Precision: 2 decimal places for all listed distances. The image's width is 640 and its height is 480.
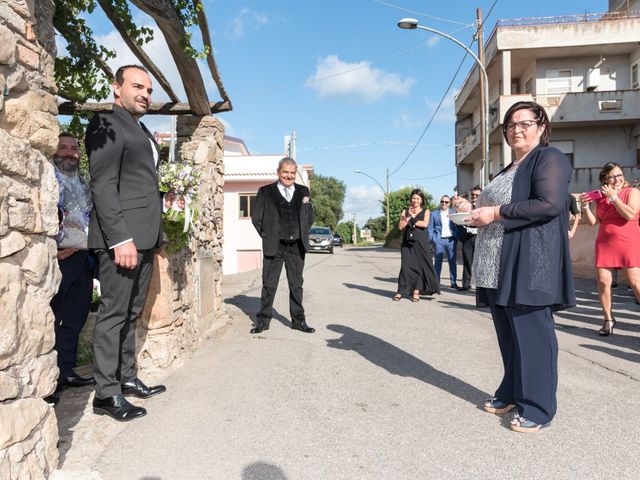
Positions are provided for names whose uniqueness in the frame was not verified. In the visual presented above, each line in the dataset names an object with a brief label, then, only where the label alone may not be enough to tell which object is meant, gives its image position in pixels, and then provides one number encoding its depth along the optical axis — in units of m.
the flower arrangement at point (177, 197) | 4.11
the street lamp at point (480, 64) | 15.94
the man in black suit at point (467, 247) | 9.99
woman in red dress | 5.56
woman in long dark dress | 8.80
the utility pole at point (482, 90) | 16.16
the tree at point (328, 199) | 67.25
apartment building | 21.20
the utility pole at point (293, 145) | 37.63
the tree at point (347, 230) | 92.62
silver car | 30.30
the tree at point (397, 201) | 76.44
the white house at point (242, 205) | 28.62
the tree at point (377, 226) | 93.86
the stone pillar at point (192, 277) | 4.20
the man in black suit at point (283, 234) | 5.97
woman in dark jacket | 2.94
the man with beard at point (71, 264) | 3.44
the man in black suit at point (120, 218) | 3.07
